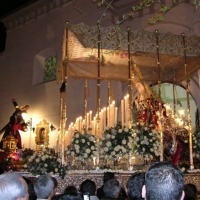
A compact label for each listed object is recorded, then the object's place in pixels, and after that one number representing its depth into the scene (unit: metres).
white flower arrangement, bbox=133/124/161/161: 6.34
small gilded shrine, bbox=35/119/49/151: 12.95
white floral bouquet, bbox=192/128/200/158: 7.01
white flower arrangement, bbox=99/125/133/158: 6.18
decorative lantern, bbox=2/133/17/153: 11.06
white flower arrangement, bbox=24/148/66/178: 5.95
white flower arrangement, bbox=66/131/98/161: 6.18
